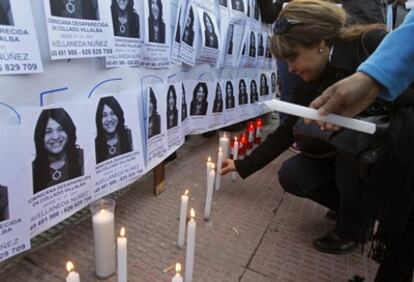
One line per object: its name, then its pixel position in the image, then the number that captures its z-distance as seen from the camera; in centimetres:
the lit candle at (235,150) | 200
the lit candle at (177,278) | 83
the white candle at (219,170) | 175
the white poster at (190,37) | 170
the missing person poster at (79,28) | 98
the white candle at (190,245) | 110
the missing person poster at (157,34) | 138
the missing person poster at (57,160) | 101
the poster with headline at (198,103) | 200
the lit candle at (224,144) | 201
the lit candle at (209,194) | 150
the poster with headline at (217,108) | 231
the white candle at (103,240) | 113
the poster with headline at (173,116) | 167
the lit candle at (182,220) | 130
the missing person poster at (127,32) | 122
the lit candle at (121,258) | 91
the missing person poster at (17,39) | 86
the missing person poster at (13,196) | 93
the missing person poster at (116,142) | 124
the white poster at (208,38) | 186
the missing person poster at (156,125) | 151
